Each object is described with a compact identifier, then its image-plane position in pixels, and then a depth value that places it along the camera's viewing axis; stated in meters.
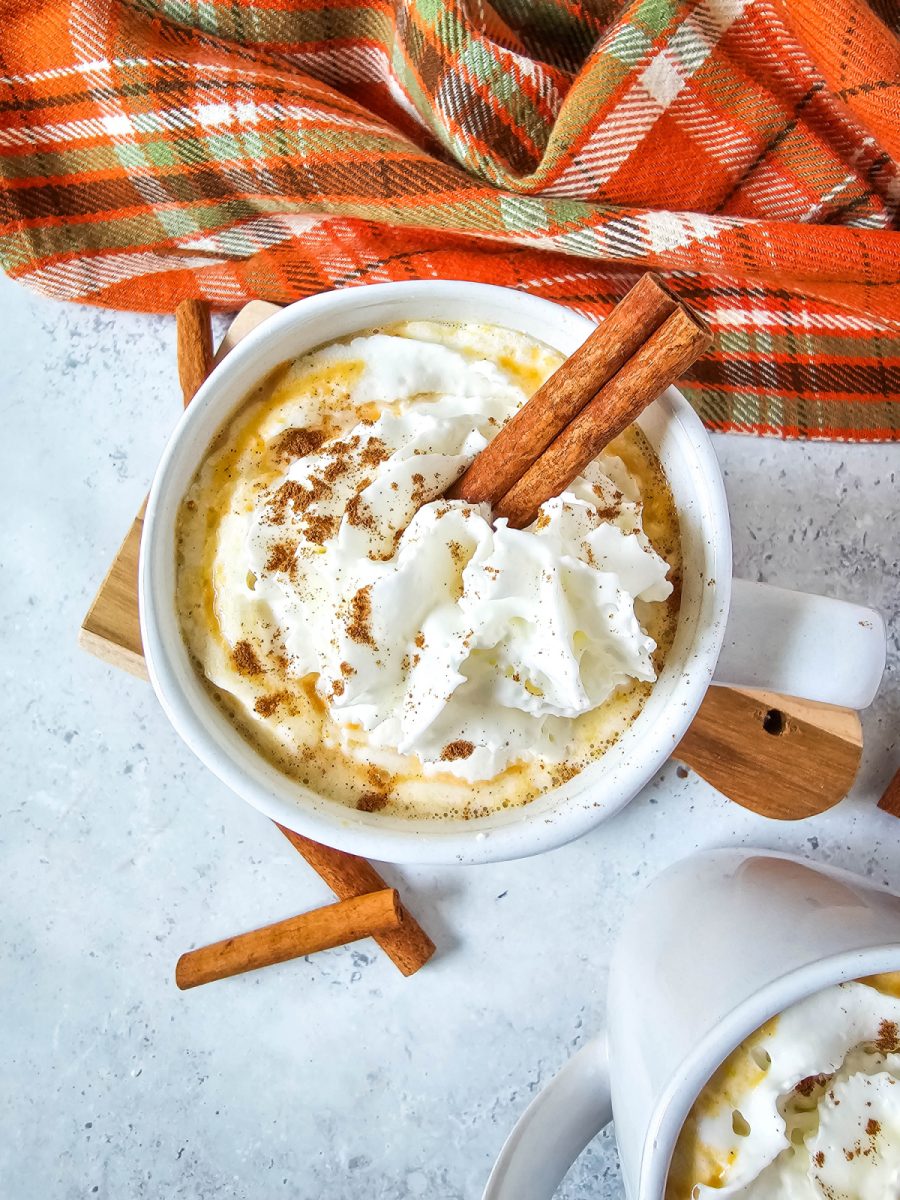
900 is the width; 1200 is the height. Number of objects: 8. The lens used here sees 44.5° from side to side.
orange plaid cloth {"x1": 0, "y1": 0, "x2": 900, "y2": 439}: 0.25
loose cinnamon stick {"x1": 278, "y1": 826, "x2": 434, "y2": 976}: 0.26
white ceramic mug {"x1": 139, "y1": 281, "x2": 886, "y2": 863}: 0.19
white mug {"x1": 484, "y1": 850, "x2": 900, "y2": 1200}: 0.17
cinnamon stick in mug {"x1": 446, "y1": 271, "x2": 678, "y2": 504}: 0.18
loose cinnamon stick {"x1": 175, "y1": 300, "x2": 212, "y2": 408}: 0.25
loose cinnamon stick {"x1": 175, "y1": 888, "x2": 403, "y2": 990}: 0.26
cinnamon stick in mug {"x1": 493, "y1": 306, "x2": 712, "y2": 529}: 0.18
